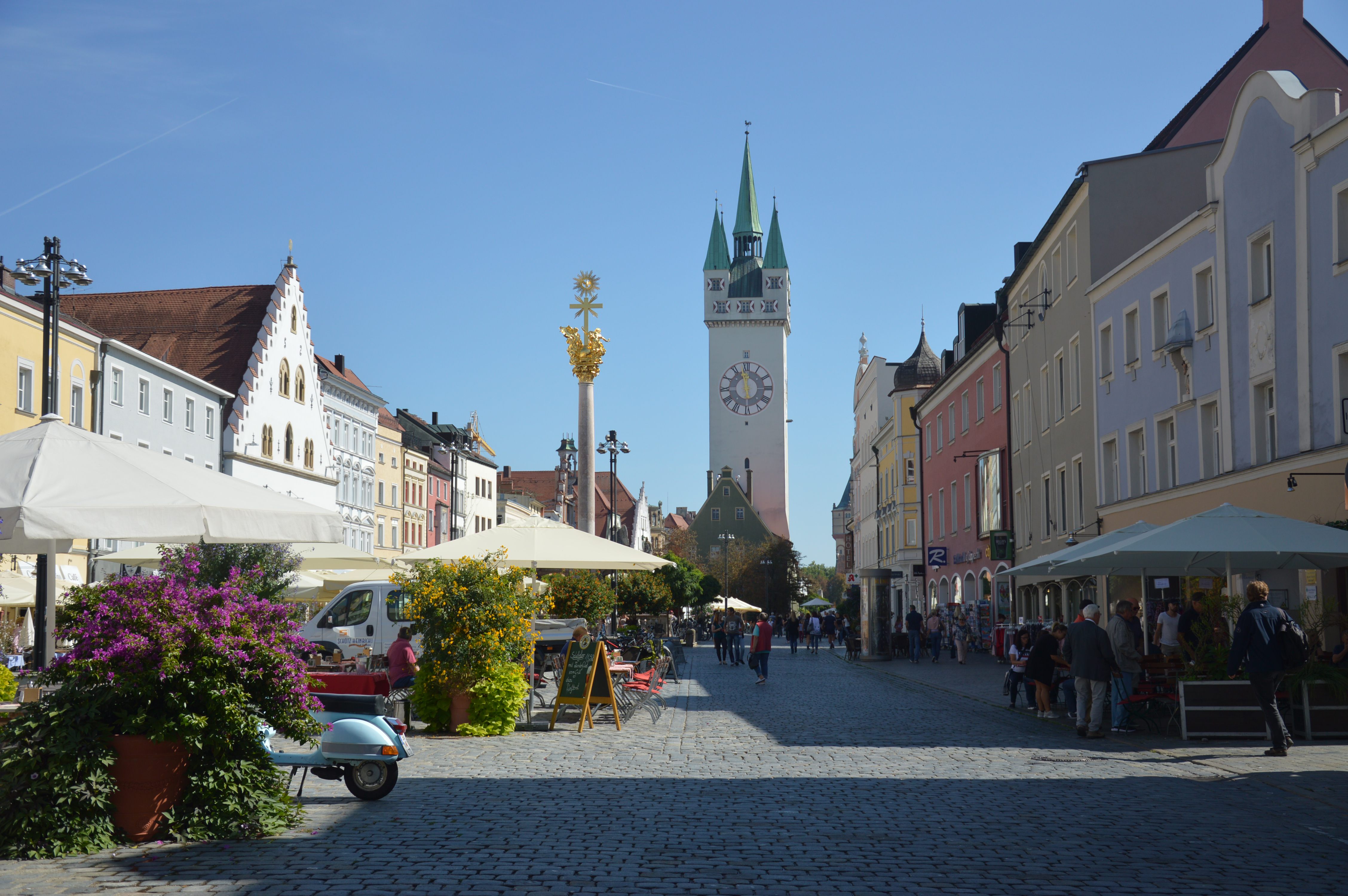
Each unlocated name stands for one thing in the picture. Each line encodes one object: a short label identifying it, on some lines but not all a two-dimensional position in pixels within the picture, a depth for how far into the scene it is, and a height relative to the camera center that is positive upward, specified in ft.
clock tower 433.89 +65.86
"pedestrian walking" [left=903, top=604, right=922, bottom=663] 130.82 -7.02
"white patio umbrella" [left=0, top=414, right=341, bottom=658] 28.22 +1.53
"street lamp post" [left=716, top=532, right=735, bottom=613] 302.66 +2.10
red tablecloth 39.78 -3.64
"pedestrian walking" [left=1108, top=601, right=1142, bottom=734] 54.54 -4.07
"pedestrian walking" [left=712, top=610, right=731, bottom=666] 141.79 -8.85
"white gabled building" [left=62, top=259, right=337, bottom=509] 169.07 +28.11
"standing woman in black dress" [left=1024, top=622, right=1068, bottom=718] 61.82 -4.95
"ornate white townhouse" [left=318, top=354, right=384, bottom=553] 208.44 +20.06
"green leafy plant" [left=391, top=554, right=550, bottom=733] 53.11 -2.56
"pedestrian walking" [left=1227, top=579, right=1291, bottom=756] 44.01 -3.13
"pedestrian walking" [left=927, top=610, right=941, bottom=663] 130.31 -7.38
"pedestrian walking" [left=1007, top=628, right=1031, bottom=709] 67.41 -5.22
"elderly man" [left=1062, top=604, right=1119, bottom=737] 52.06 -4.15
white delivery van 77.05 -3.23
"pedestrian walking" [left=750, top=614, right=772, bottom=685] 100.12 -6.27
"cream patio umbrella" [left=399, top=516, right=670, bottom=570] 67.62 +0.79
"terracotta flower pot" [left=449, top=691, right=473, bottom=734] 53.62 -5.92
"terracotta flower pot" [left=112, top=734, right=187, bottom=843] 27.04 -4.47
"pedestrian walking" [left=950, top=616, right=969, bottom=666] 124.77 -7.47
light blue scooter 33.24 -4.78
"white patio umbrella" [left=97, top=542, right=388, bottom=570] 85.97 +0.42
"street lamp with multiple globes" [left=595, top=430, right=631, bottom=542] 174.70 +15.19
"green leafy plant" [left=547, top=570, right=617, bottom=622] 114.52 -2.94
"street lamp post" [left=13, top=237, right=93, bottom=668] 66.90 +15.54
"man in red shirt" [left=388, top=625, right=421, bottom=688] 55.93 -4.31
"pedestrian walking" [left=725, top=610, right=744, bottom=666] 139.23 -8.40
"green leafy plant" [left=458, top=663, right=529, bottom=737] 53.21 -5.72
